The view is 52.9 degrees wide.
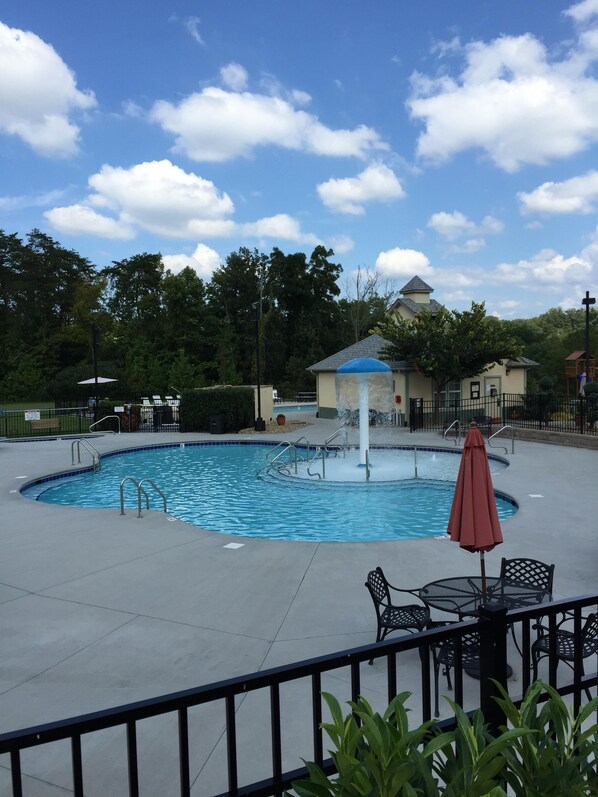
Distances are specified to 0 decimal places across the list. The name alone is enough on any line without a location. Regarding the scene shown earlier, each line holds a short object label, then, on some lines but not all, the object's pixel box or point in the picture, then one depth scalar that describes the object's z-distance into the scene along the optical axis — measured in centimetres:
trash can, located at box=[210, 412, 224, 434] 2748
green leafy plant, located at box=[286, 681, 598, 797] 220
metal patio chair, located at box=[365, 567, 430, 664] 595
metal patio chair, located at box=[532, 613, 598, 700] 513
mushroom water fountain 1808
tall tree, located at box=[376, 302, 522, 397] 2655
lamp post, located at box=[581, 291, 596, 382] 2689
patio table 613
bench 2727
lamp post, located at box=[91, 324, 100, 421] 3002
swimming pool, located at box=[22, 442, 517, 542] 1277
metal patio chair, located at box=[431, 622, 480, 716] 516
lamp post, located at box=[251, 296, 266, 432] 2805
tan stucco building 2958
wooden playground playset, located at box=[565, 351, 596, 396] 3095
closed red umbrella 605
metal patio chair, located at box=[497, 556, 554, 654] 664
